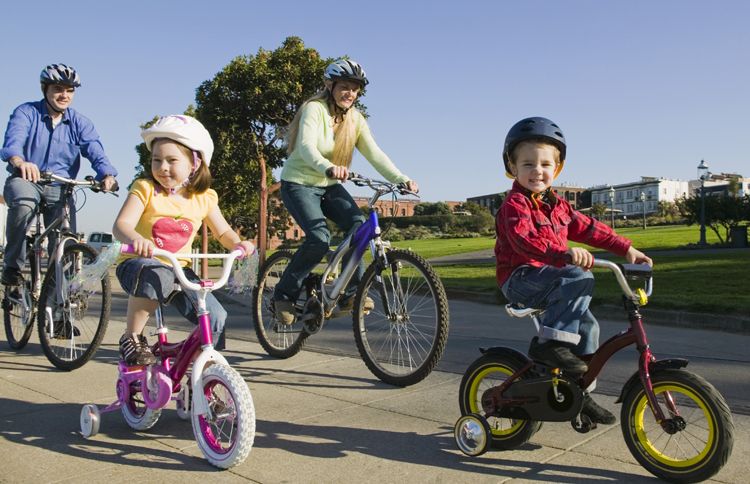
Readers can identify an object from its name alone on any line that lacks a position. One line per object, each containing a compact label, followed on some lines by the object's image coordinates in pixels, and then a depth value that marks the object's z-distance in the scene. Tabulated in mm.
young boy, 2623
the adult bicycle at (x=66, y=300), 4484
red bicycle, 2293
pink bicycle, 2505
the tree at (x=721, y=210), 30094
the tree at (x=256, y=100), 19531
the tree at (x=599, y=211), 97875
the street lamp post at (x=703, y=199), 29250
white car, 41438
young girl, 3026
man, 4992
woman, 4539
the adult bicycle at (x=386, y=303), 3828
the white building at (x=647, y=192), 159625
